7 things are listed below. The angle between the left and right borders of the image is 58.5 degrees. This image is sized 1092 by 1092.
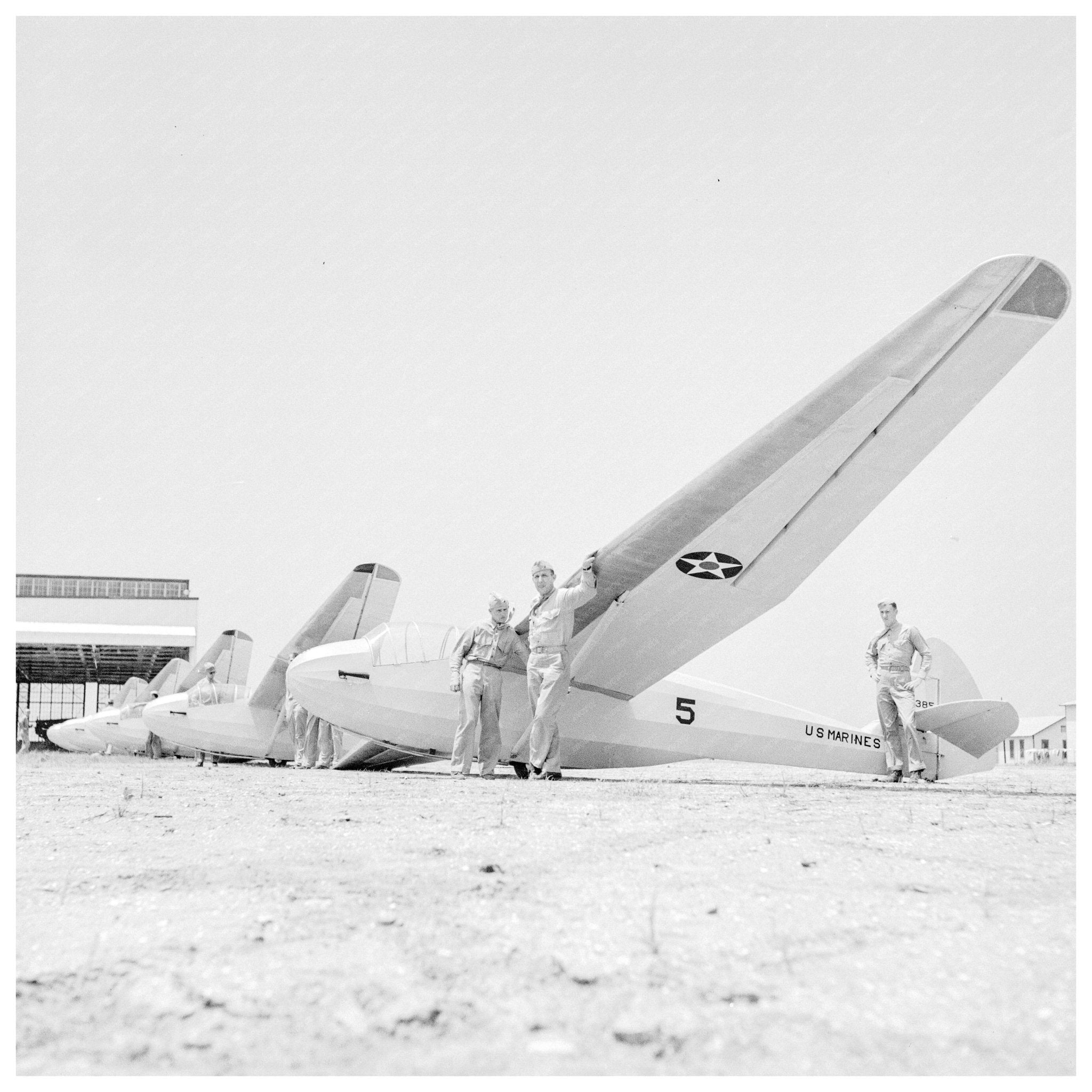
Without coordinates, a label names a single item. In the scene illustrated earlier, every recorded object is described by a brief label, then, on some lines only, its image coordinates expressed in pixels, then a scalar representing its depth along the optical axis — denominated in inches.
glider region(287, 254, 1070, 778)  282.7
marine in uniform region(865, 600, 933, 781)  409.4
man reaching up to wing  344.8
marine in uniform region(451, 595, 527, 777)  371.6
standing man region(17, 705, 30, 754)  1196.9
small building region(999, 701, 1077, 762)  2032.5
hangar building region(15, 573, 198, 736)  1590.8
